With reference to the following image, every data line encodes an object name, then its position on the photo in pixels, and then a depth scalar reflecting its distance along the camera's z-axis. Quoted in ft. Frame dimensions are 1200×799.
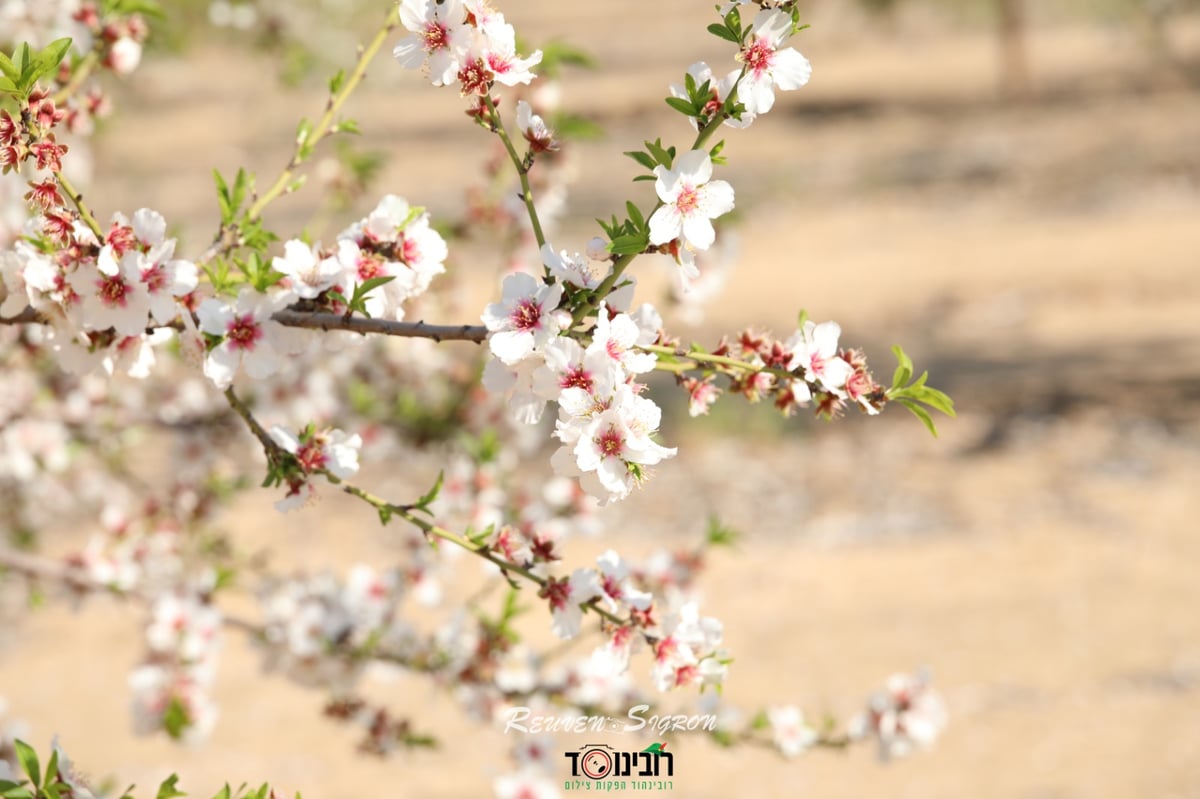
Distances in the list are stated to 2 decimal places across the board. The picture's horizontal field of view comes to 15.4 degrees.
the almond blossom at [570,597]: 6.50
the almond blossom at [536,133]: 6.24
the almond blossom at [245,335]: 6.30
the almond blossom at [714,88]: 6.15
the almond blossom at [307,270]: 6.31
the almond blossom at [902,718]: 7.77
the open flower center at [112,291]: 6.27
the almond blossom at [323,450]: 6.44
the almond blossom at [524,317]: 6.13
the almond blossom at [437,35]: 6.24
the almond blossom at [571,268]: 6.14
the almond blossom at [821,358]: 6.28
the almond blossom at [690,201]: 6.12
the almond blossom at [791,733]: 7.63
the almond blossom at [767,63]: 6.12
